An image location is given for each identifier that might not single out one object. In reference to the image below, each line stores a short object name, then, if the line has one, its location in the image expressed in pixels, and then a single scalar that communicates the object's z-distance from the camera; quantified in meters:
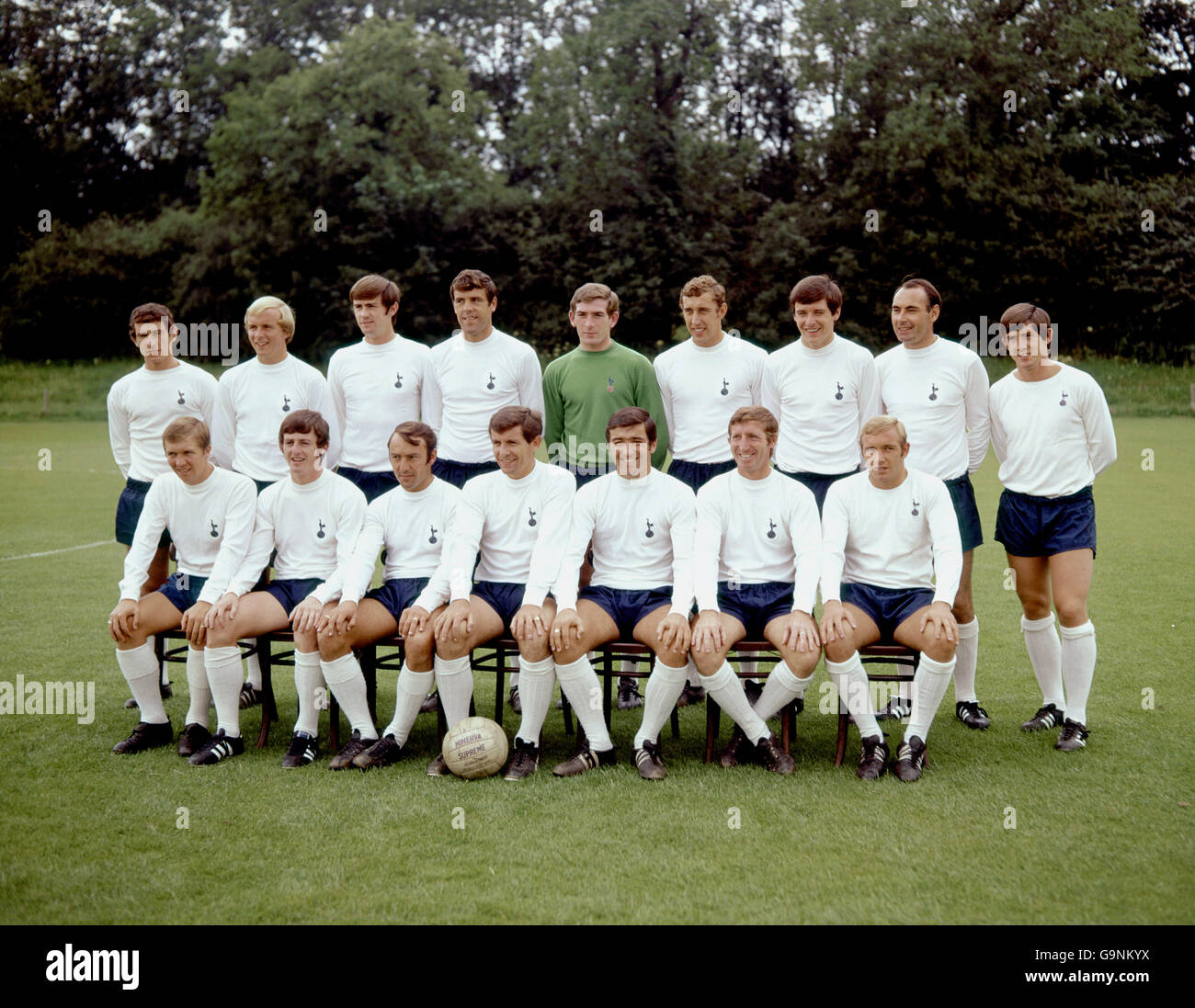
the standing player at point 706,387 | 5.79
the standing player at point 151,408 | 5.92
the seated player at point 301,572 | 5.08
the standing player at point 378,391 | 5.90
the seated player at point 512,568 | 4.90
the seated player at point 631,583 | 4.85
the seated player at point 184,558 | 5.24
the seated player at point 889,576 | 4.80
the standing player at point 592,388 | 5.80
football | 4.80
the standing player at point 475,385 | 5.92
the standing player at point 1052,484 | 5.31
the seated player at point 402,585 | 4.99
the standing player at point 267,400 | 5.87
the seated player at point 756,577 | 4.80
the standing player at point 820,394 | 5.55
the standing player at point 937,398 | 5.44
